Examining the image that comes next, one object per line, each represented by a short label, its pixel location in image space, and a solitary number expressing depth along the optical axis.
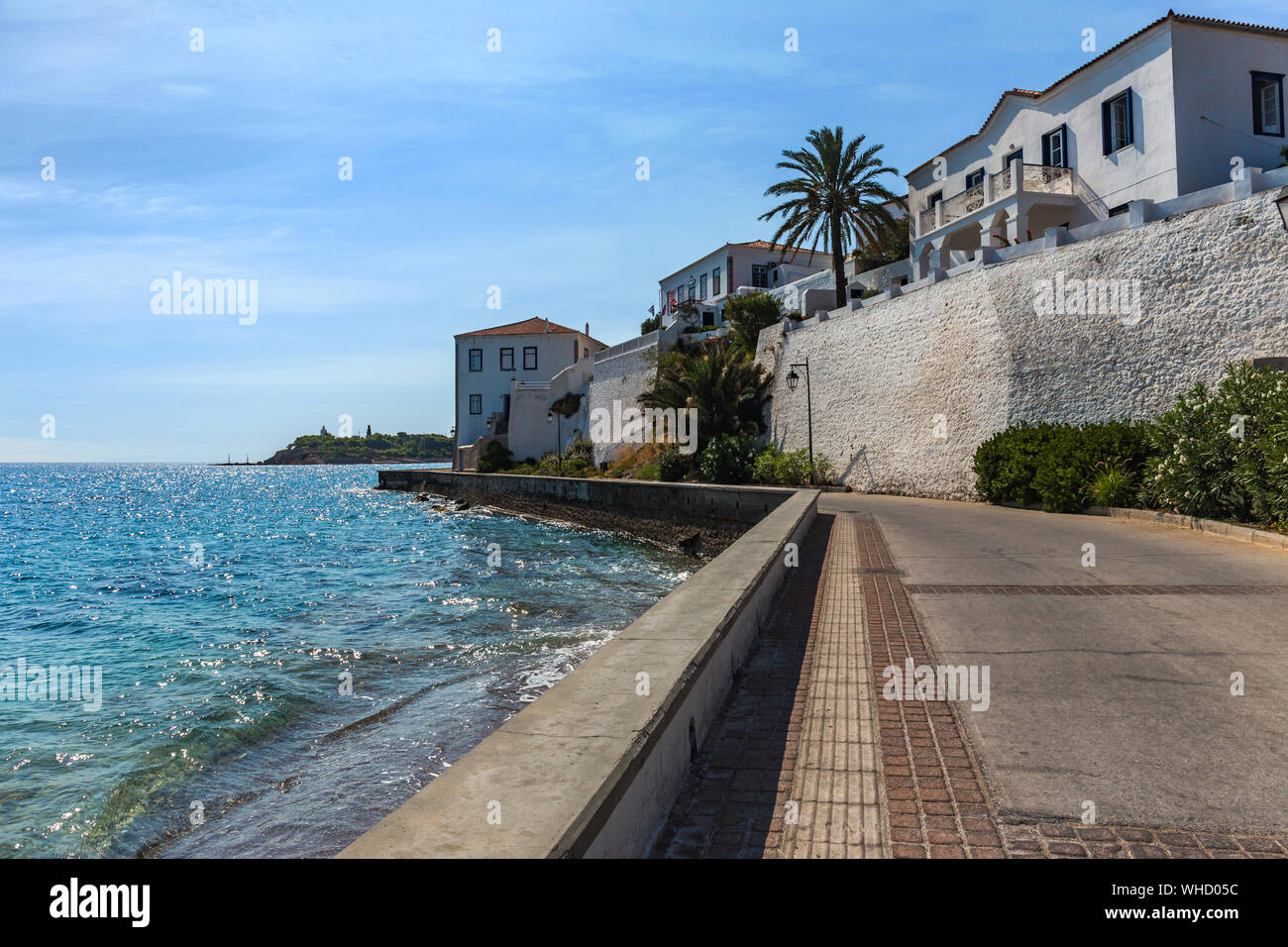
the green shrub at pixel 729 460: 28.72
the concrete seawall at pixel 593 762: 2.28
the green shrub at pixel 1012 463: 18.30
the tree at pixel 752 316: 36.59
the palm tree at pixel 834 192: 34.22
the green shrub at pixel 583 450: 47.22
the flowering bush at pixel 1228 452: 11.83
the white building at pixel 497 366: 60.56
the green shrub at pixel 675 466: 31.58
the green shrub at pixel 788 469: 27.50
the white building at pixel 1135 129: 22.59
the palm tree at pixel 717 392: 32.03
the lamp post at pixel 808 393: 27.00
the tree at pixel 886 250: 35.41
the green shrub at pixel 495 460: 53.93
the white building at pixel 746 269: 51.81
